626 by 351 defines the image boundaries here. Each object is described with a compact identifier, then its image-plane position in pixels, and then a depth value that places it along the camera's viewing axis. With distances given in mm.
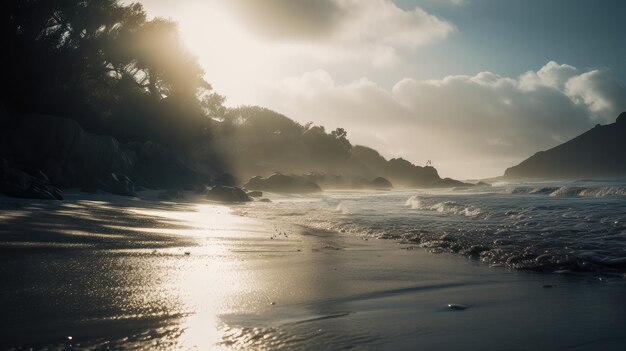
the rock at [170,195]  16658
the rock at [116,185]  14930
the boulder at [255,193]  24600
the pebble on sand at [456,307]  3061
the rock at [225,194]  19234
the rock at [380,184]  51309
